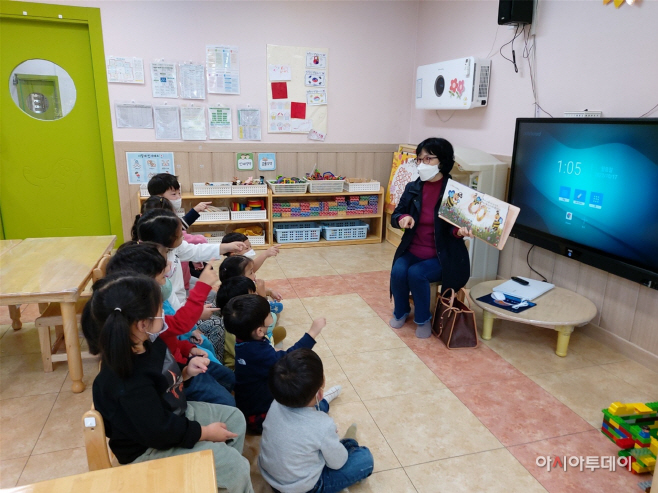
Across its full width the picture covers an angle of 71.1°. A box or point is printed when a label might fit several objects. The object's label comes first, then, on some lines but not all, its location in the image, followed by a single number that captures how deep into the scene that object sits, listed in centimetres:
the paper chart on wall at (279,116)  485
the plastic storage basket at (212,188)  461
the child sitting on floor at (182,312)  172
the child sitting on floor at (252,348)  185
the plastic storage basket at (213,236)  477
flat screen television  245
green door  422
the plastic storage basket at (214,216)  461
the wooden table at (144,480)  102
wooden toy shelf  468
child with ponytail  124
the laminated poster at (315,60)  481
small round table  264
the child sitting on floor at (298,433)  152
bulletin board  476
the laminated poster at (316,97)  491
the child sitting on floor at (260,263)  270
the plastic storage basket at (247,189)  466
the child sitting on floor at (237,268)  250
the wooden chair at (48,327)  248
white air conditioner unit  380
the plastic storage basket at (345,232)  506
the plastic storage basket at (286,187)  474
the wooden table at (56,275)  217
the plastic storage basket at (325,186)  486
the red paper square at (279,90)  479
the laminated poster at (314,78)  485
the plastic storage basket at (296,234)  494
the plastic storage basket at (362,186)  496
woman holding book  298
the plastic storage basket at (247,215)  469
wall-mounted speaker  324
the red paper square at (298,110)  489
